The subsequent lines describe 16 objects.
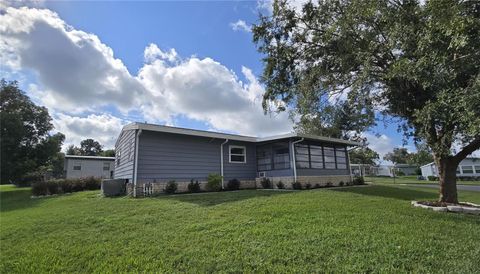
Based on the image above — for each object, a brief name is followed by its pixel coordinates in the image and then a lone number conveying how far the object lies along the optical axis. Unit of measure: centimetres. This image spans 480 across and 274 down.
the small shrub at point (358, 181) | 1970
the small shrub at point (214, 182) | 1386
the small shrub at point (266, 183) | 1602
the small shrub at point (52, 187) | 1717
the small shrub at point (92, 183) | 1919
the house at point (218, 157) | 1269
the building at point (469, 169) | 4022
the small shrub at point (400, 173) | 5298
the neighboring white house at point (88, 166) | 2906
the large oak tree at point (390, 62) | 640
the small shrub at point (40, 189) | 1697
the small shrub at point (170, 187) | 1277
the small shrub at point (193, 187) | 1338
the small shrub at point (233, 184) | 1493
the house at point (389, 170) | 5302
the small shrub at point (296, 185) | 1509
